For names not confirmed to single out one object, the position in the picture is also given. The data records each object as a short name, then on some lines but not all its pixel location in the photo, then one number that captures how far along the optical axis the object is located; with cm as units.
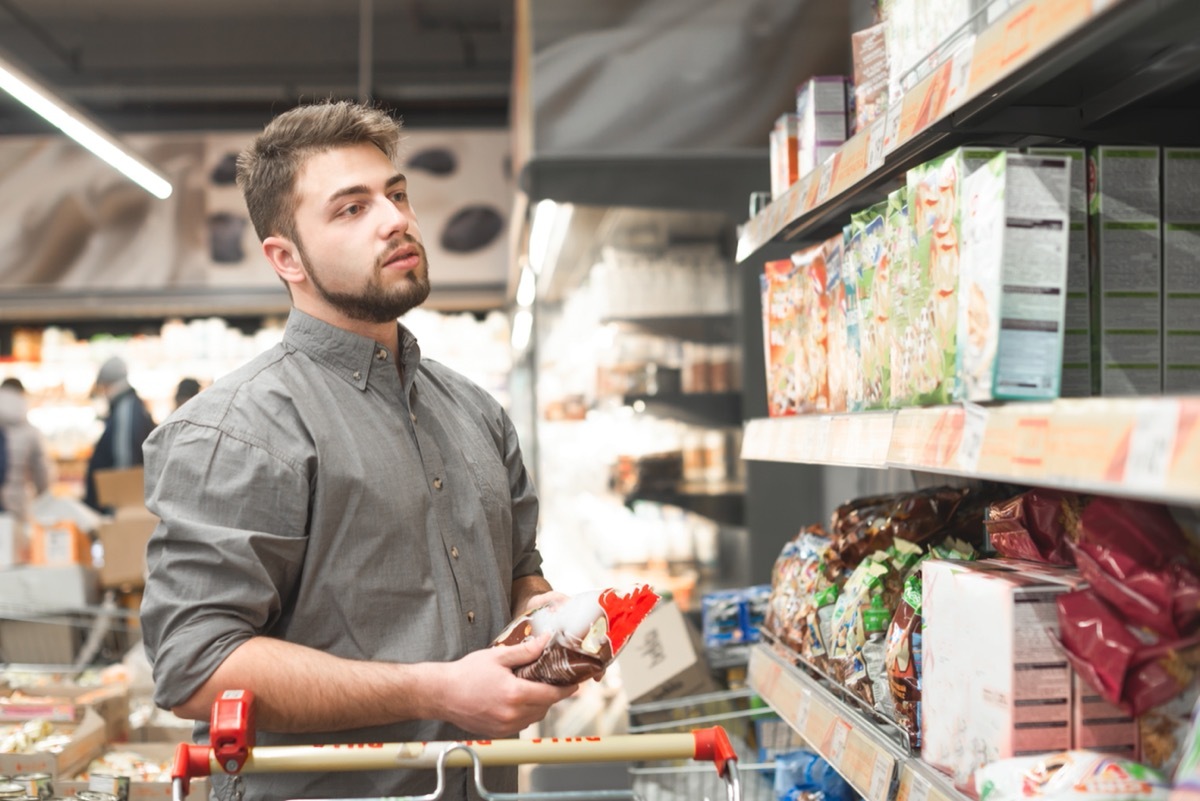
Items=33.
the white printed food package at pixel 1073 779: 104
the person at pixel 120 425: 721
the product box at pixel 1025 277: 114
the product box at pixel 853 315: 170
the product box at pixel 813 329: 192
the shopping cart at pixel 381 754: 138
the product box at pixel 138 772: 266
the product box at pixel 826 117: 198
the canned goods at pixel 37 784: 242
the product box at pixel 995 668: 118
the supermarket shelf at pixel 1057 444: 82
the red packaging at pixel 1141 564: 105
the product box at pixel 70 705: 312
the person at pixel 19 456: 727
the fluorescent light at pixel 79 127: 503
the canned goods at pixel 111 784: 255
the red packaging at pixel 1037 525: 133
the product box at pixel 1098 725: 117
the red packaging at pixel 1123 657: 106
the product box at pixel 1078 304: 127
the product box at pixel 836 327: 180
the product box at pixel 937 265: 126
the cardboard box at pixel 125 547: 562
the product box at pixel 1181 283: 129
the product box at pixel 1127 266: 128
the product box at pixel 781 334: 210
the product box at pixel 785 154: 215
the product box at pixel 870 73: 173
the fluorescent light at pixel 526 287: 472
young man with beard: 164
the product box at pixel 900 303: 144
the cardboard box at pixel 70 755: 266
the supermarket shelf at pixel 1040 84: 105
